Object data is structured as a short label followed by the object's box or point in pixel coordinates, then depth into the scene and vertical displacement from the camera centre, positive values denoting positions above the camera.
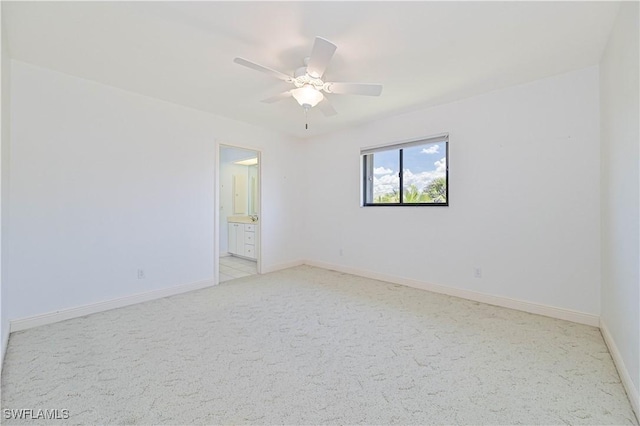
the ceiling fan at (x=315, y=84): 1.81 +1.04
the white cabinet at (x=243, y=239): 5.38 -0.55
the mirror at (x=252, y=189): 6.66 +0.57
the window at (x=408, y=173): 3.56 +0.56
